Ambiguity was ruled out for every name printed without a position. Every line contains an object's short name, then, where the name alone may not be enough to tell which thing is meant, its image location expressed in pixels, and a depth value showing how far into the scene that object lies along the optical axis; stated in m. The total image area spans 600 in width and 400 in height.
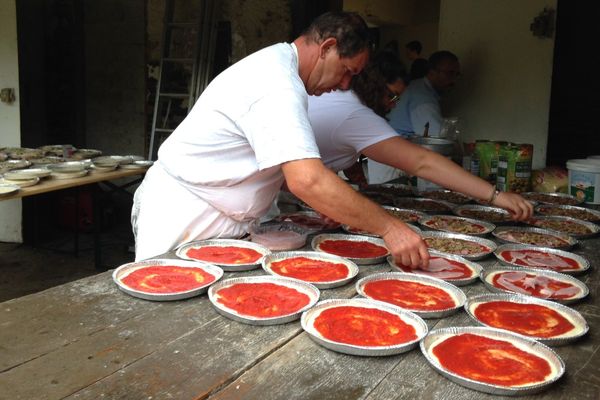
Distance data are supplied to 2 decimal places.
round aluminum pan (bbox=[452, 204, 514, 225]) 3.10
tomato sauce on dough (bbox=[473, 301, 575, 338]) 1.65
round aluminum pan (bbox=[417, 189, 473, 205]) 3.56
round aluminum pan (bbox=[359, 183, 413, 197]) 3.67
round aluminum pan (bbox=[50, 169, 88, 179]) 4.79
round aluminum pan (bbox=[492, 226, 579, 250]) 2.57
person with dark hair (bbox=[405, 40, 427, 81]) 6.06
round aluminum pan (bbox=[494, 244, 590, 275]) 2.21
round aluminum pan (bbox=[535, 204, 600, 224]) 3.17
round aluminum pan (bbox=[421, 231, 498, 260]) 2.51
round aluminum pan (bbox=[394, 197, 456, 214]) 3.27
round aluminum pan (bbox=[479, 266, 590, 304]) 1.89
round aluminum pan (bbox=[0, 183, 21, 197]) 4.04
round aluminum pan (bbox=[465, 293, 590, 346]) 1.54
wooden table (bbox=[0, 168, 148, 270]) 4.32
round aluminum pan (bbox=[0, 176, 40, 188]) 4.31
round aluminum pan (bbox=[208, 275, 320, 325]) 1.61
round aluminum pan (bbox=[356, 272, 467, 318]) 1.69
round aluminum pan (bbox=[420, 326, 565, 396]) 1.29
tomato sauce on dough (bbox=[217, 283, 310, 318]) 1.68
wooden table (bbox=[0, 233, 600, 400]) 1.28
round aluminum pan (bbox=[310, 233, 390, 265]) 2.41
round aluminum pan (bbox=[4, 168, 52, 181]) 4.37
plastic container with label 3.48
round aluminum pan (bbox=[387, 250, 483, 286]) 1.99
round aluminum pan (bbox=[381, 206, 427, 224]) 2.98
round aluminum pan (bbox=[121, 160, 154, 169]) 5.41
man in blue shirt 4.70
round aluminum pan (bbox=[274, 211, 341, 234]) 2.70
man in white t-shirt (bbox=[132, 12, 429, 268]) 1.90
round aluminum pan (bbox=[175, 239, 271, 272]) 2.03
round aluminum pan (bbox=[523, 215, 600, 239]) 2.79
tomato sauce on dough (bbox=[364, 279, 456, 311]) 1.78
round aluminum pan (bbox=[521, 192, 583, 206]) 3.56
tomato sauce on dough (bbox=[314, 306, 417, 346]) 1.52
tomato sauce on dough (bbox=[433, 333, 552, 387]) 1.36
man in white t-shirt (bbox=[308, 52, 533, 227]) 2.87
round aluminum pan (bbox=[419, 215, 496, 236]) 2.79
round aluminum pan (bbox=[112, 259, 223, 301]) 1.74
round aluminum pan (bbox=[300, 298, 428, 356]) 1.44
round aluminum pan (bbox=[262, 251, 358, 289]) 1.90
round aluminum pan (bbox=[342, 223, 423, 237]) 2.66
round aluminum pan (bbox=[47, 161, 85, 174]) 4.80
